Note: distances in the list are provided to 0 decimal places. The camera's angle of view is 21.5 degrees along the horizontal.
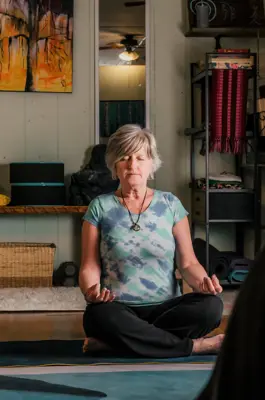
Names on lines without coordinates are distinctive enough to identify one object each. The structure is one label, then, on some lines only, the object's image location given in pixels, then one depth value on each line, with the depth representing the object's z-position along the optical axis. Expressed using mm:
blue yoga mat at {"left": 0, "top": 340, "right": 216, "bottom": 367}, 2373
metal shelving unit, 4250
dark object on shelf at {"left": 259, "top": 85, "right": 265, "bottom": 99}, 4364
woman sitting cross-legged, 2412
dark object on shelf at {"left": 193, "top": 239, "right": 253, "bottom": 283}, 4270
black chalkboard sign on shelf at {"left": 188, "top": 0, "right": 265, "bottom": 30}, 4586
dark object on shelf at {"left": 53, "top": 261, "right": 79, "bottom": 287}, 4461
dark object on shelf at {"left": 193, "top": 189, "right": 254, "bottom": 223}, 4336
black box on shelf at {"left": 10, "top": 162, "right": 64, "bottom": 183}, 4328
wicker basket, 4316
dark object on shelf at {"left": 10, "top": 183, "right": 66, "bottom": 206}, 4312
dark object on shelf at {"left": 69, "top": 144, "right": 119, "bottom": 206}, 4363
